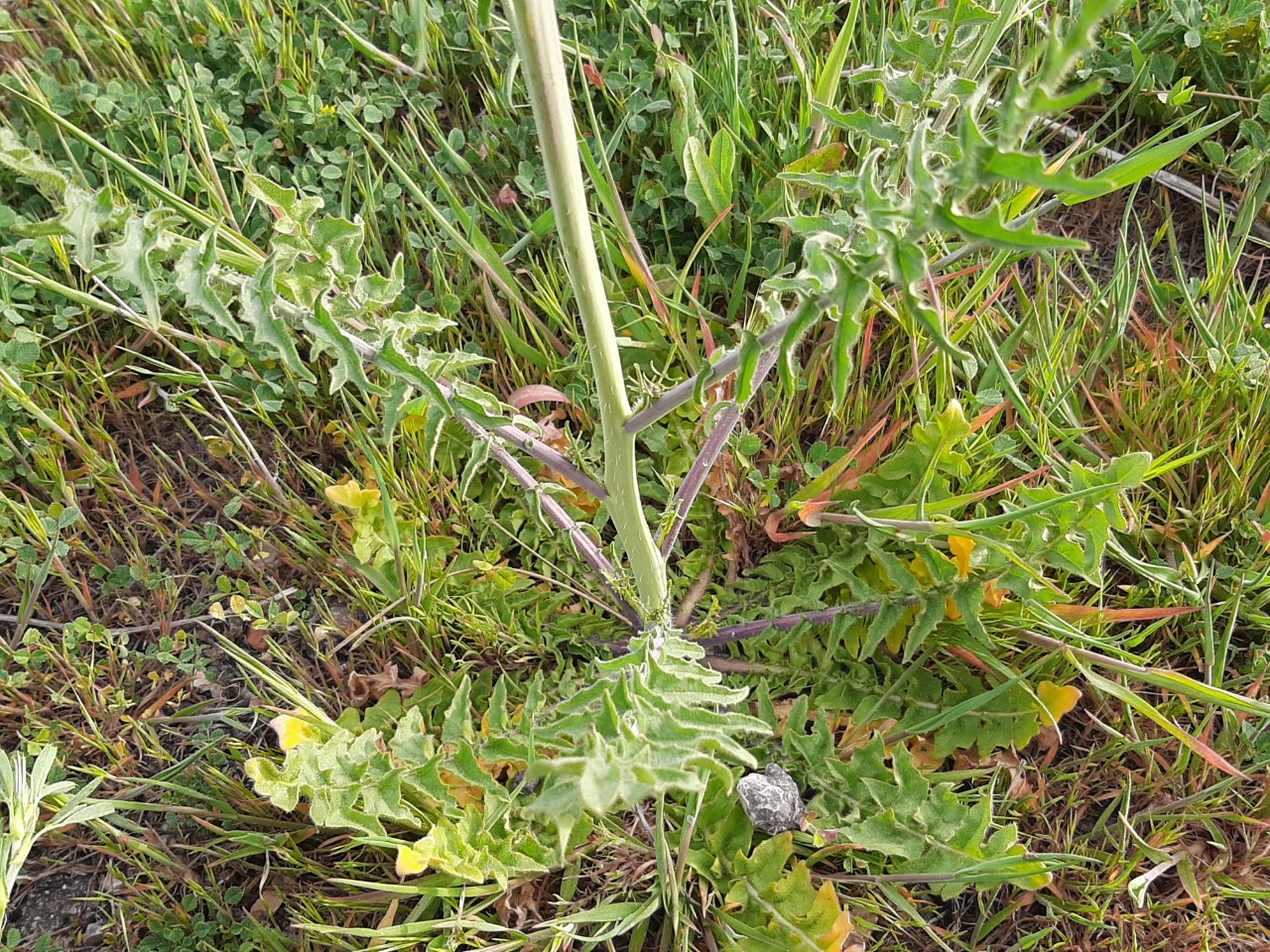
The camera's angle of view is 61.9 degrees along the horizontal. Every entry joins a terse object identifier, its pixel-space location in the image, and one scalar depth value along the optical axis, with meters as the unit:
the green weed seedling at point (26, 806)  0.34
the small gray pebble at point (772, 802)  0.43
